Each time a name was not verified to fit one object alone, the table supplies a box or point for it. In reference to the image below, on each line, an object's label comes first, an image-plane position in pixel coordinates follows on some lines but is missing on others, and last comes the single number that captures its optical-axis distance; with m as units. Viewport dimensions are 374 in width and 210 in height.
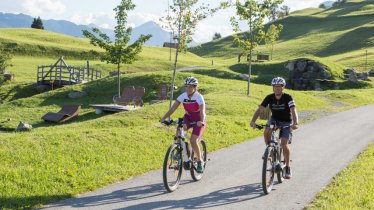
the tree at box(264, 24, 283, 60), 31.32
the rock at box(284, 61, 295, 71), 48.17
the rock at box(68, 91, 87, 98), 37.03
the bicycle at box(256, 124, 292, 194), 9.64
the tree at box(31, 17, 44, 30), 117.19
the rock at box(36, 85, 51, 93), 44.00
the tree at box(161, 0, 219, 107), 20.98
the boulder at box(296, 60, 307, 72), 47.34
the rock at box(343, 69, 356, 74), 51.49
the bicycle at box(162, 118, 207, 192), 9.58
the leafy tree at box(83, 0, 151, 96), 32.62
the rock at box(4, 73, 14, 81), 46.30
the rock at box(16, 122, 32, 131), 22.22
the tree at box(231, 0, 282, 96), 30.67
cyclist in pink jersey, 10.18
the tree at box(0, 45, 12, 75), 42.50
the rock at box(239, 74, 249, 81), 47.28
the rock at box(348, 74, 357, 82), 49.46
